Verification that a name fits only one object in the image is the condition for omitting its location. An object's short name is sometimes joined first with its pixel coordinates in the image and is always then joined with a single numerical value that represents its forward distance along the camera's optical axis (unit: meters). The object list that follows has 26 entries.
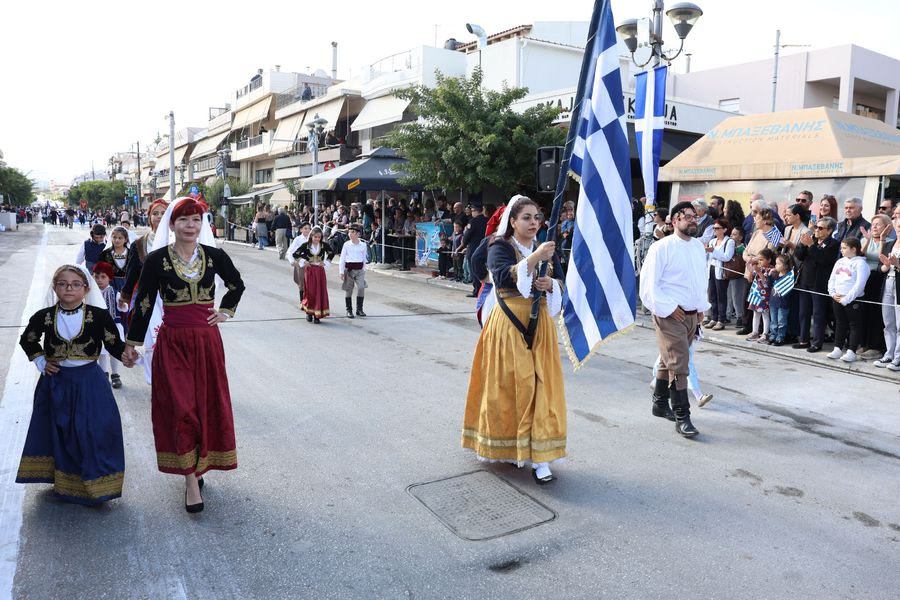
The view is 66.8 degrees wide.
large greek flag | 4.14
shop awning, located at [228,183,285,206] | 41.94
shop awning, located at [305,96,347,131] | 34.70
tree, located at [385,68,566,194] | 16.66
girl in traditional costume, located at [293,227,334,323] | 11.01
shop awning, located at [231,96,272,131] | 48.62
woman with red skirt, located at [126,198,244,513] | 4.03
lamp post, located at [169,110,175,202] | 48.53
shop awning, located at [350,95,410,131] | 28.85
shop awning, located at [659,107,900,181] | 12.04
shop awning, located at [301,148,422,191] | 19.45
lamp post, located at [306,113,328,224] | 25.62
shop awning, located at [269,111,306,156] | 41.94
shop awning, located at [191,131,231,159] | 60.81
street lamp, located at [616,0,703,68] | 11.12
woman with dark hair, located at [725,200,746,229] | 11.04
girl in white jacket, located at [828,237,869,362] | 8.44
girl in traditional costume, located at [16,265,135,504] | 4.03
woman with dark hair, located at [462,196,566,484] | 4.48
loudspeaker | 8.14
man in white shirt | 5.61
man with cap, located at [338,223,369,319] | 11.63
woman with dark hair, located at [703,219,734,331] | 10.53
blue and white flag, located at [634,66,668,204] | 10.48
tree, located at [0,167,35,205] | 58.08
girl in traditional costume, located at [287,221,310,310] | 11.46
